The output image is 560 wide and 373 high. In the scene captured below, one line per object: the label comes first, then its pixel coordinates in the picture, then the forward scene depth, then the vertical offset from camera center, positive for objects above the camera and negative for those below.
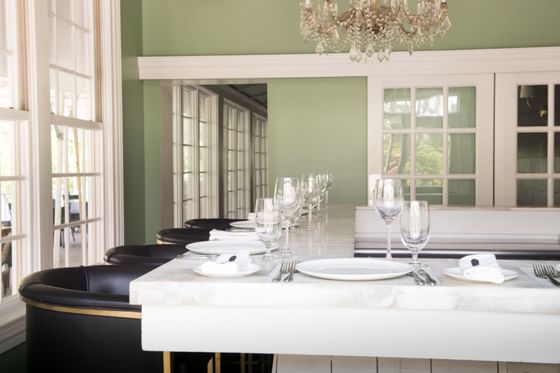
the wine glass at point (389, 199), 1.65 -0.08
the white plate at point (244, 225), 3.01 -0.27
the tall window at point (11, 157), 3.09 +0.07
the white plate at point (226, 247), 1.96 -0.25
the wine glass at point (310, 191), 2.94 -0.10
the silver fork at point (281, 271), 1.45 -0.25
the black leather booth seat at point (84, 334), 1.79 -0.48
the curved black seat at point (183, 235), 3.29 -0.35
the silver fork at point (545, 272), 1.41 -0.24
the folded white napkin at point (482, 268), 1.38 -0.23
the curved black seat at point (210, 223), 3.88 -0.34
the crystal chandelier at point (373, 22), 3.42 +0.81
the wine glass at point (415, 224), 1.47 -0.13
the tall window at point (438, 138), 5.05 +0.25
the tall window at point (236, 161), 8.03 +0.13
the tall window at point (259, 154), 10.02 +0.26
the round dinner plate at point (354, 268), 1.42 -0.24
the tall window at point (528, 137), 4.97 +0.25
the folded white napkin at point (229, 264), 1.48 -0.23
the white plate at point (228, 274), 1.47 -0.24
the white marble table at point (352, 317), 1.36 -0.33
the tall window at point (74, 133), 3.69 +0.24
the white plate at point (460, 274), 1.41 -0.24
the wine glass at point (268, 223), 1.65 -0.14
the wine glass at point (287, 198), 1.85 -0.08
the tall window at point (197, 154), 6.15 +0.17
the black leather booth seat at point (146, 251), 2.74 -0.37
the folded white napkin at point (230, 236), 2.26 -0.24
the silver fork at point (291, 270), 1.45 -0.25
